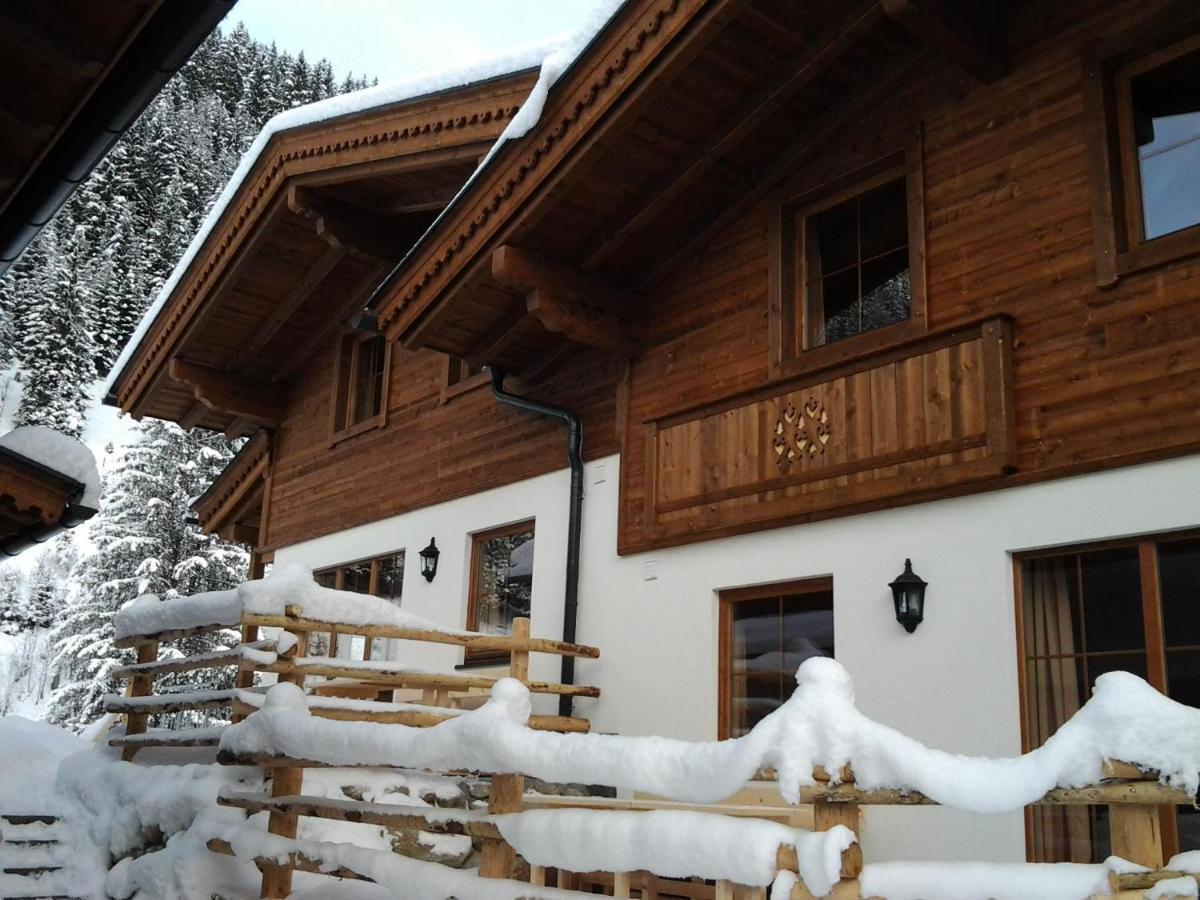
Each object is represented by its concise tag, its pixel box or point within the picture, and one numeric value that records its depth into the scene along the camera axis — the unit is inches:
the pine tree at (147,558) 1041.5
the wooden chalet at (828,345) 231.6
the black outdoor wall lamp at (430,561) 415.2
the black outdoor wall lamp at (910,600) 252.7
